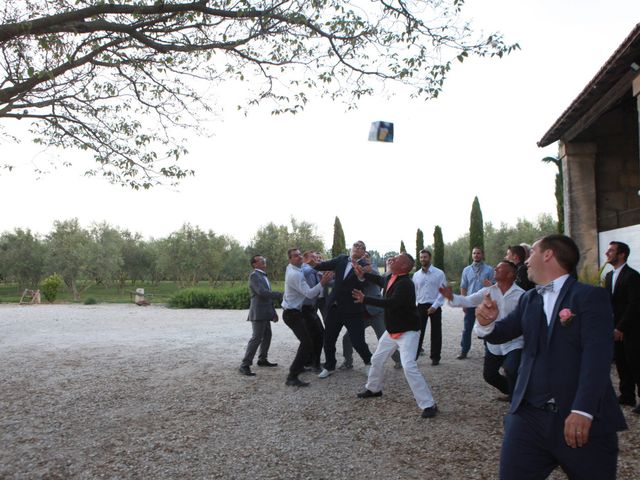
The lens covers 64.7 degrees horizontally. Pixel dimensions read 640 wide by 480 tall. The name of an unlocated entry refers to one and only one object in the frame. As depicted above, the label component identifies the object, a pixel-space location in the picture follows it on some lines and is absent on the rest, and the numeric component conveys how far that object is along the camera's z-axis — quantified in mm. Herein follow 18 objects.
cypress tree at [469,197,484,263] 37344
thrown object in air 8773
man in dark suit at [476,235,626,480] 2295
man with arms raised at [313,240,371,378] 7238
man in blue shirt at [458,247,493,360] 8438
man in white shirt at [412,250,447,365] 8180
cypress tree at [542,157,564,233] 20650
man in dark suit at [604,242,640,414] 5340
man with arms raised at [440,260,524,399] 4371
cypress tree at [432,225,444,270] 42438
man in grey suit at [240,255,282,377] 7734
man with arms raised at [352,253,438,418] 5484
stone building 12727
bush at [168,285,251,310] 22688
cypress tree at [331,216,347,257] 39688
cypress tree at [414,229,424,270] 49219
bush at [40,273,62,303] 28644
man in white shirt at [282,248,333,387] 6949
